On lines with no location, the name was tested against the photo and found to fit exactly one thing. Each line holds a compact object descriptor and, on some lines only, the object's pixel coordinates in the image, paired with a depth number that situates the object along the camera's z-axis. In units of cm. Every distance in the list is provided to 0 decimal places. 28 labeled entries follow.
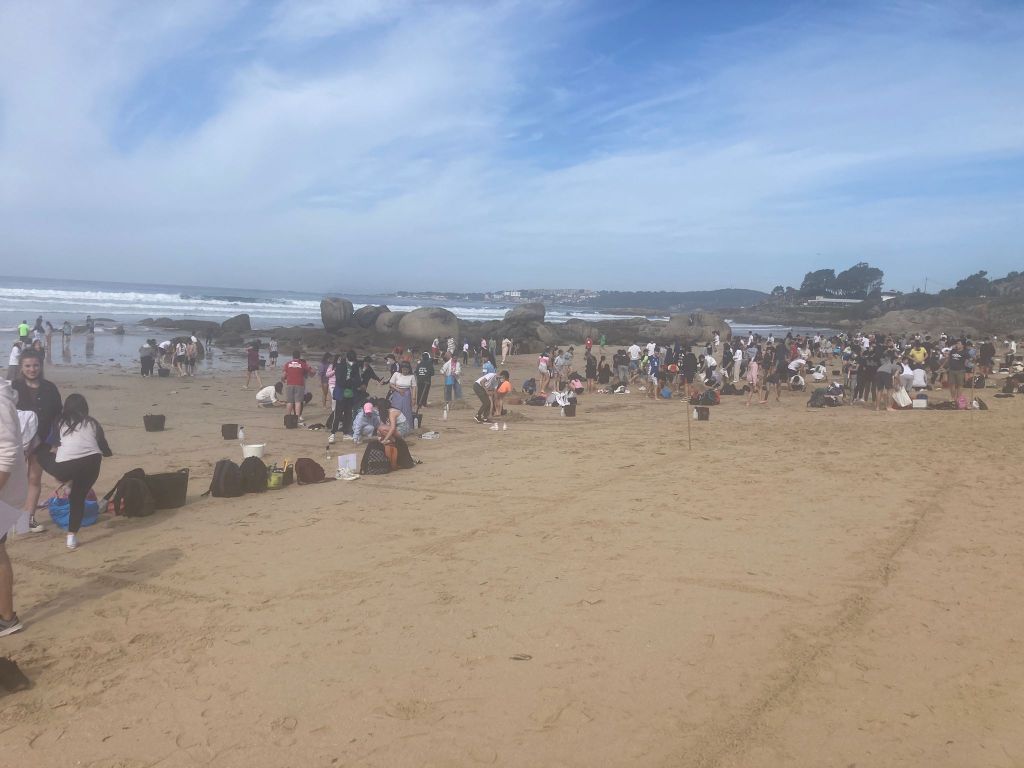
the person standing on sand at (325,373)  1488
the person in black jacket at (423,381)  1484
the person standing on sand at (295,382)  1291
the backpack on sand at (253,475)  816
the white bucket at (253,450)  917
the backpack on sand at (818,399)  1670
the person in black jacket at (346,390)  1170
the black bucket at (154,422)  1239
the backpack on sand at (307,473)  862
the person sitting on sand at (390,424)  959
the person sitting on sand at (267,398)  1588
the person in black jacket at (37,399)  603
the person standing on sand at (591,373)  2047
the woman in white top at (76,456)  590
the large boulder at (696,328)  4853
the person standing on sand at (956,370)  1661
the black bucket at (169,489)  736
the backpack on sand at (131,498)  704
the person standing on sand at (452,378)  1586
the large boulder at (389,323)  4072
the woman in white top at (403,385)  1162
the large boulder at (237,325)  3947
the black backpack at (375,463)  902
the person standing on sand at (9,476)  416
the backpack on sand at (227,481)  797
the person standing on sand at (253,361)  1905
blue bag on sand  669
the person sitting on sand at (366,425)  1140
